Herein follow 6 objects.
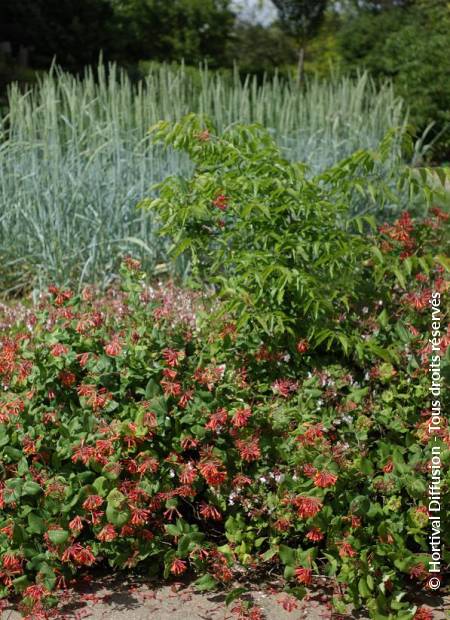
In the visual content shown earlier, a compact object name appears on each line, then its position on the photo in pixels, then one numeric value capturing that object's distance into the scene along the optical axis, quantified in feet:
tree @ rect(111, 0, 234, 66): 71.92
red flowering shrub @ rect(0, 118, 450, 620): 8.53
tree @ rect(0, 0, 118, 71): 62.44
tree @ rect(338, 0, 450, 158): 40.55
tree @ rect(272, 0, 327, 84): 66.90
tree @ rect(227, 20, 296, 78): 81.51
